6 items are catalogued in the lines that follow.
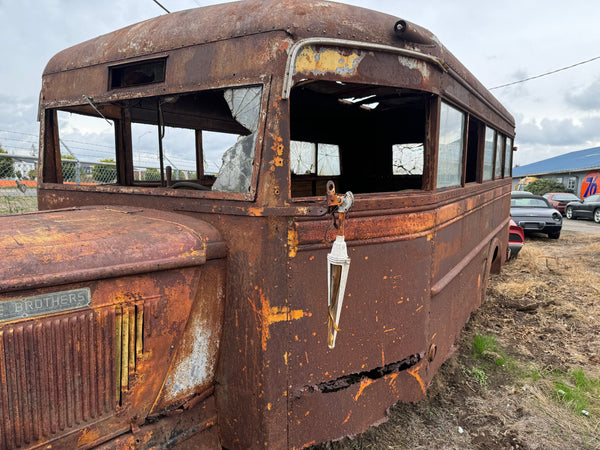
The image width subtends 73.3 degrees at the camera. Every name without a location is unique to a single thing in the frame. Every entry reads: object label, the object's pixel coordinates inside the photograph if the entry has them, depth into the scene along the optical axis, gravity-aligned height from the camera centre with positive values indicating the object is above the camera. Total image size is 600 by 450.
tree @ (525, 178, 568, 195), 23.23 -0.44
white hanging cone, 1.65 -0.41
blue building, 23.17 +0.56
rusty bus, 1.55 -0.38
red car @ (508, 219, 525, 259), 7.86 -1.21
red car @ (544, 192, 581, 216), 17.80 -0.89
